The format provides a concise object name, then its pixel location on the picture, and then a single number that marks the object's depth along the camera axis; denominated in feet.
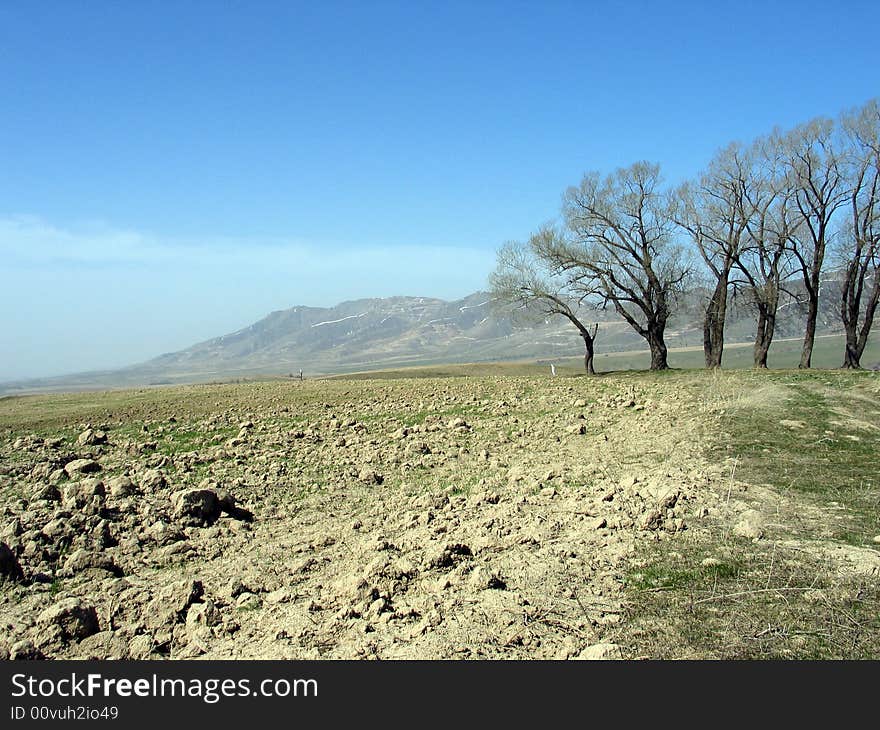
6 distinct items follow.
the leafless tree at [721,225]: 86.74
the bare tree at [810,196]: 83.66
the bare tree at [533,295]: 91.25
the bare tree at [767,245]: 85.25
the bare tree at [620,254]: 89.15
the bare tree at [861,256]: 81.41
